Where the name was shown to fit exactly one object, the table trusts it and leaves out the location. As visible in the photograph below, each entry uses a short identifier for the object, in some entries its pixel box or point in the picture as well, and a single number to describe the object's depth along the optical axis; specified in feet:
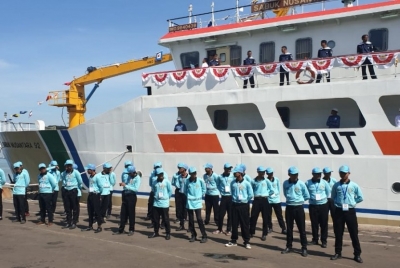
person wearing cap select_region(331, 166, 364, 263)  24.77
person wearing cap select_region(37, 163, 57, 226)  36.50
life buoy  37.21
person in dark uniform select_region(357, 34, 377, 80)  35.09
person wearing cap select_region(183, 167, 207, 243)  30.14
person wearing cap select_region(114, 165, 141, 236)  32.83
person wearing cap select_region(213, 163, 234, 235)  32.40
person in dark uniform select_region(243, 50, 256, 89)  41.29
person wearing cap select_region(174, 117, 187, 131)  43.45
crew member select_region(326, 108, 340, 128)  36.19
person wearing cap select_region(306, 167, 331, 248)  27.32
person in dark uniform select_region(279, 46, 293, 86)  38.70
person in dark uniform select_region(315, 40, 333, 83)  37.91
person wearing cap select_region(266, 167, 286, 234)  32.22
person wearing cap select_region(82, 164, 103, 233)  34.53
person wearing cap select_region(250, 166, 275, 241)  30.83
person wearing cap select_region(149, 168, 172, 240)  30.86
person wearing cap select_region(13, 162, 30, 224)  38.45
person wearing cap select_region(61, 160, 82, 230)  35.96
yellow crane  57.00
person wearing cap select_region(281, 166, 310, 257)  26.76
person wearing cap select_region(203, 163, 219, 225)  34.37
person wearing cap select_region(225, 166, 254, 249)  28.32
